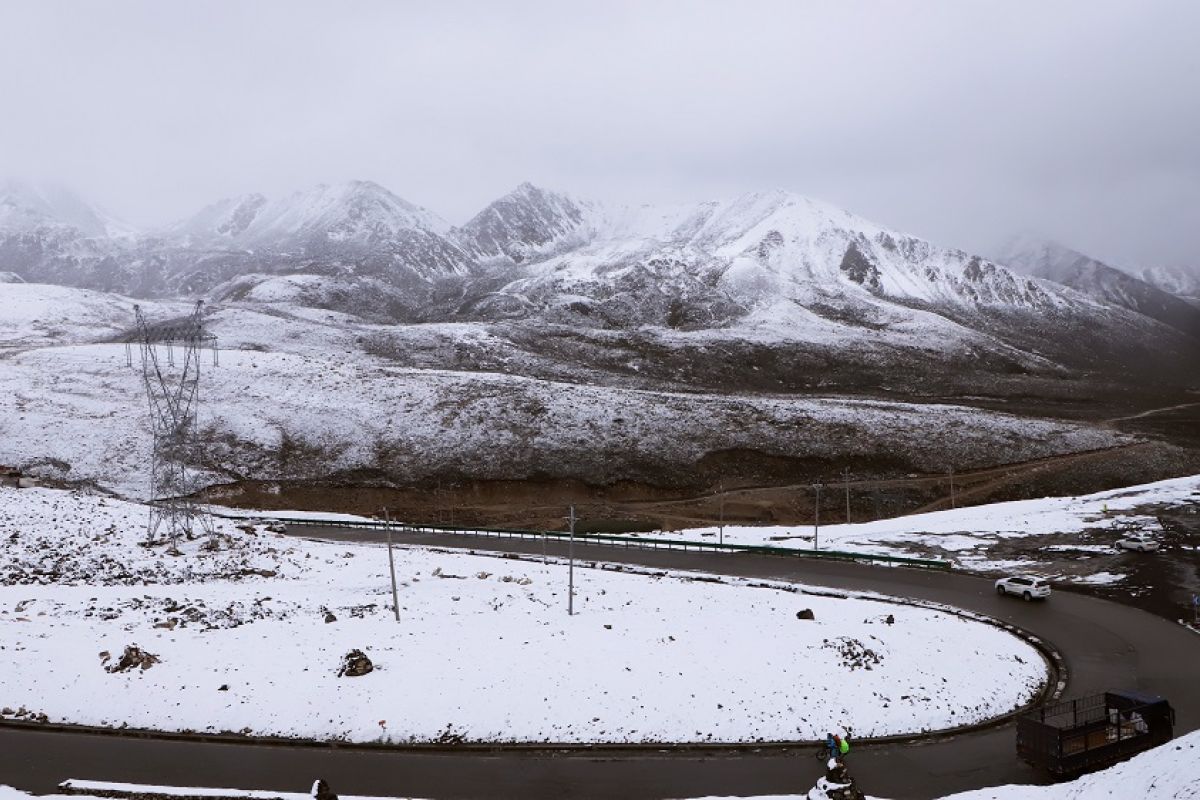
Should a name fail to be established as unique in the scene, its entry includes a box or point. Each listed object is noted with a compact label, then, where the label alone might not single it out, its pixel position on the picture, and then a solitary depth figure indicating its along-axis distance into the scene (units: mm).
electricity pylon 46438
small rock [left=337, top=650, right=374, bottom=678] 27188
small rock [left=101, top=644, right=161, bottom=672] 27109
